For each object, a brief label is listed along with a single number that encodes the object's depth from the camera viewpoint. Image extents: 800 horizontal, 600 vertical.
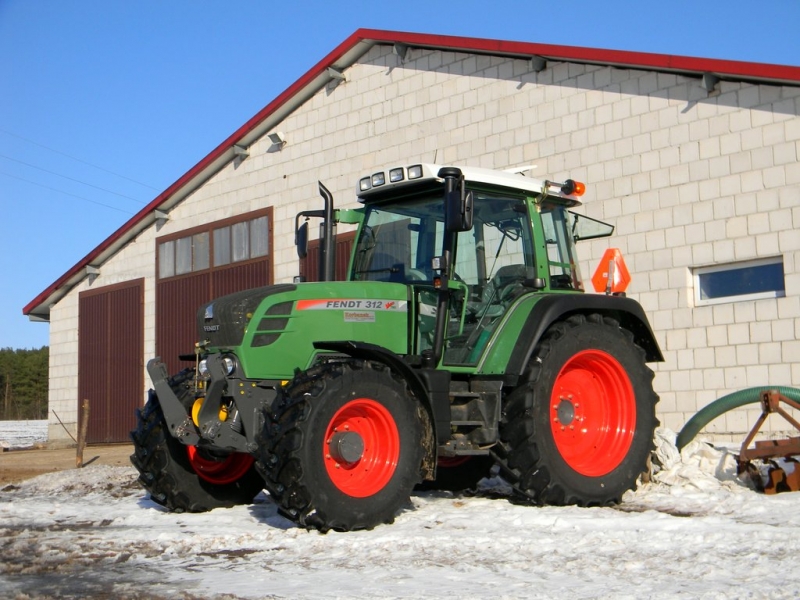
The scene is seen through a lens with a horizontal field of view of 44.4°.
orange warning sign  8.77
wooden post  14.12
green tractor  6.14
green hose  8.20
